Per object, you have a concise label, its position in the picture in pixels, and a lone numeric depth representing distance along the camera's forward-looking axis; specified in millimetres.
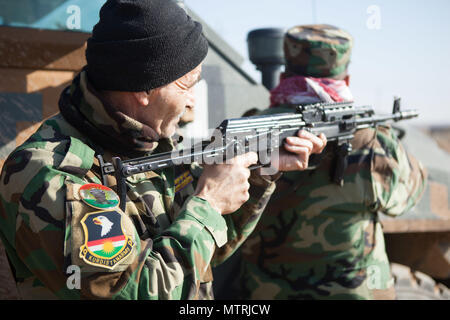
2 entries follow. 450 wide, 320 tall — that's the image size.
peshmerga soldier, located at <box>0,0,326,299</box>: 1261
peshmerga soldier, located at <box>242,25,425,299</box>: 2467
